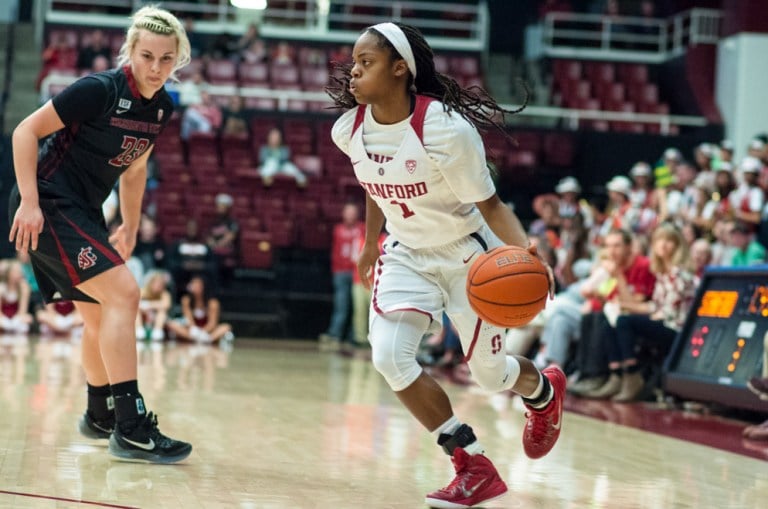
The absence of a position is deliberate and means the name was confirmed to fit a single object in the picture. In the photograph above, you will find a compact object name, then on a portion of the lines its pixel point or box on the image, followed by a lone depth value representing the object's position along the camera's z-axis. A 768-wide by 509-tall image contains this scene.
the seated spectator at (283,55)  20.34
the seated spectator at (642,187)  14.00
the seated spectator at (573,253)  10.77
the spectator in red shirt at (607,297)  9.19
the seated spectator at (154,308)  14.17
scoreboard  7.90
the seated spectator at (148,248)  14.91
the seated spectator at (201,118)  17.06
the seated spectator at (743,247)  10.22
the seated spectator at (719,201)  11.56
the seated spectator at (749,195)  11.65
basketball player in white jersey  4.32
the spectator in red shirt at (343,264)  15.32
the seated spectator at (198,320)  14.45
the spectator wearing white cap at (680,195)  12.29
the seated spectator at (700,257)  9.48
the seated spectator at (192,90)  17.44
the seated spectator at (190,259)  14.98
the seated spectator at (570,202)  14.19
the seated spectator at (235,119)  17.30
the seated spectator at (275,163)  16.65
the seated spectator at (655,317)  8.96
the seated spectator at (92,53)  18.64
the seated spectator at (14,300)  14.23
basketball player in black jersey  4.82
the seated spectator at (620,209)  12.75
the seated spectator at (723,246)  10.38
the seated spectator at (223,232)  15.54
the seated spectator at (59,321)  14.30
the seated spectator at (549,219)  13.51
